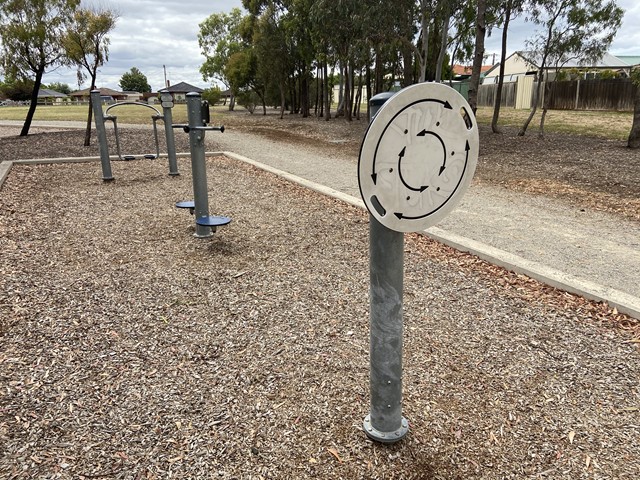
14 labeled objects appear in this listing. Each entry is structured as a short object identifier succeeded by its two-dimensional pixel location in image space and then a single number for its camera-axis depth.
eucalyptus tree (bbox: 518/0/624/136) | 12.91
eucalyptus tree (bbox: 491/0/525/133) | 14.45
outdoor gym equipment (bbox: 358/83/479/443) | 1.50
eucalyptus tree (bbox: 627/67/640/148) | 11.11
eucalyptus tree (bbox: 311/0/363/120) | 15.43
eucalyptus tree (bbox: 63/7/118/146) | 11.99
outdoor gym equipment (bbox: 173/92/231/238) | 4.51
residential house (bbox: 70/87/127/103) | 73.76
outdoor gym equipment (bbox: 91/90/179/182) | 7.95
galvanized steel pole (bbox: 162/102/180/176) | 8.22
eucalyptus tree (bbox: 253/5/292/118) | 26.49
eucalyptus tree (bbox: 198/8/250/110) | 45.81
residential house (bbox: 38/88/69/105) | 70.74
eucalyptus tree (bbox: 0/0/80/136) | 13.39
